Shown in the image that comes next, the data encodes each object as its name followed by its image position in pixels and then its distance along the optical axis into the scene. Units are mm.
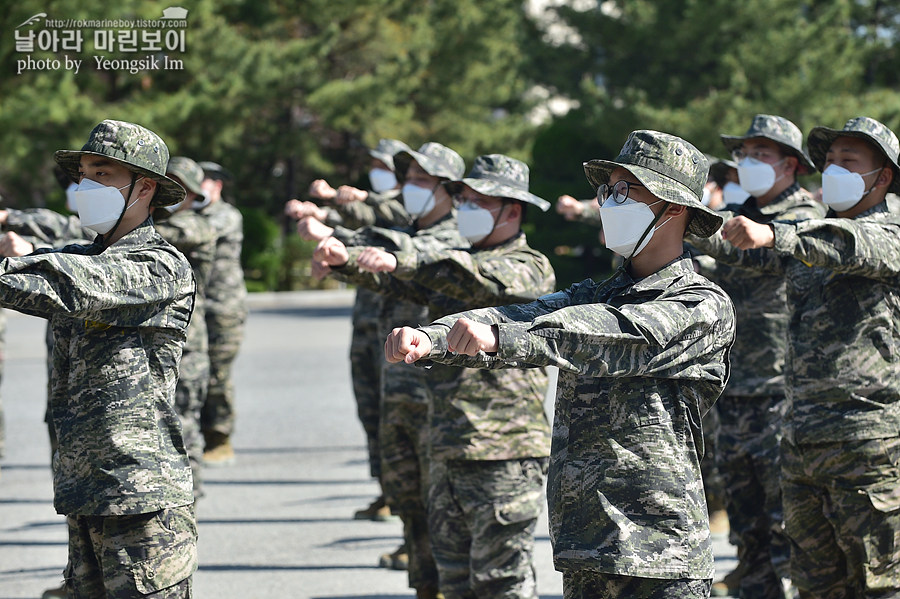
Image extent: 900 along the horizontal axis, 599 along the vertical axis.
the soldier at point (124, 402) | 8891
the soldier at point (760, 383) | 13250
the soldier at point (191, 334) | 16578
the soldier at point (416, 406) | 13375
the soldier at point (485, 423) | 11094
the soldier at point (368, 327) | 17984
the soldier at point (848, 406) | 10344
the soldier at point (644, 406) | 7551
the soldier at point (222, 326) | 20609
